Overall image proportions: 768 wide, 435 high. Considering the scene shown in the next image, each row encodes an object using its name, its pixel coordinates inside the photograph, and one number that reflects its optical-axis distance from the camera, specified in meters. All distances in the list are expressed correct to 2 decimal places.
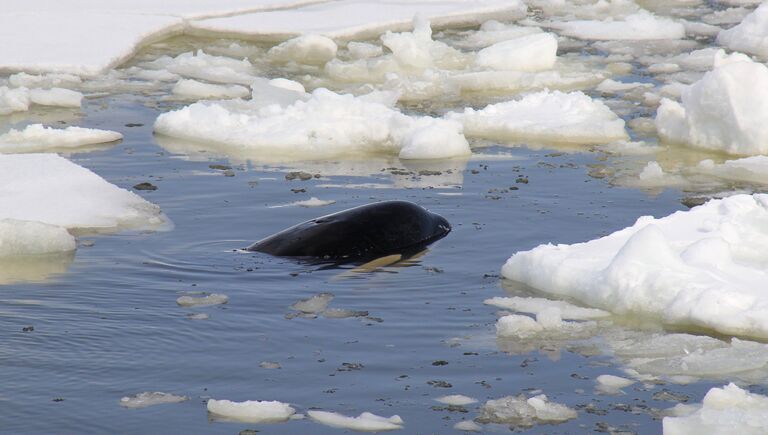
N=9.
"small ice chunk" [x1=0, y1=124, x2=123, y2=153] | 20.72
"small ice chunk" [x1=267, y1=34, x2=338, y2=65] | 29.33
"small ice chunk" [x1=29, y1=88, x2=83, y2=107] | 24.41
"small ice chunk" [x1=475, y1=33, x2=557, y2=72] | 27.72
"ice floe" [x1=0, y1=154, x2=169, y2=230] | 16.25
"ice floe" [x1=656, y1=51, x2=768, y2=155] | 20.66
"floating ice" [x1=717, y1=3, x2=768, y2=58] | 30.39
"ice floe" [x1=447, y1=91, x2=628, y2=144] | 21.87
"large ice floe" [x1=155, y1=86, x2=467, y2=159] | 20.92
